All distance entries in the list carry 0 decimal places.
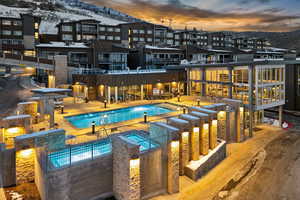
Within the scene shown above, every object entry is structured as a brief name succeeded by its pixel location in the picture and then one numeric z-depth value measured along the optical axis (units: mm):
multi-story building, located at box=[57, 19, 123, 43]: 53656
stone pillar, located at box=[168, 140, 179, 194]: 10320
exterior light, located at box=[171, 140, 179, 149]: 10359
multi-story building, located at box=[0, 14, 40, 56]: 46053
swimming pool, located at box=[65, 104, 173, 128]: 17936
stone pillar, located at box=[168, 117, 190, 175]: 11781
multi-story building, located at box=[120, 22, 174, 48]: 59391
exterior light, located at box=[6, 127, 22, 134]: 11981
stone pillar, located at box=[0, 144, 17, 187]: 9445
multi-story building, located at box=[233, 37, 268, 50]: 86375
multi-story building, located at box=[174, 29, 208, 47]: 71831
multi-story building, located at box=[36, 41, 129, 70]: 33719
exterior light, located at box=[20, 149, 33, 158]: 9681
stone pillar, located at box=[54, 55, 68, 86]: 28781
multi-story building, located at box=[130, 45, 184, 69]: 39062
